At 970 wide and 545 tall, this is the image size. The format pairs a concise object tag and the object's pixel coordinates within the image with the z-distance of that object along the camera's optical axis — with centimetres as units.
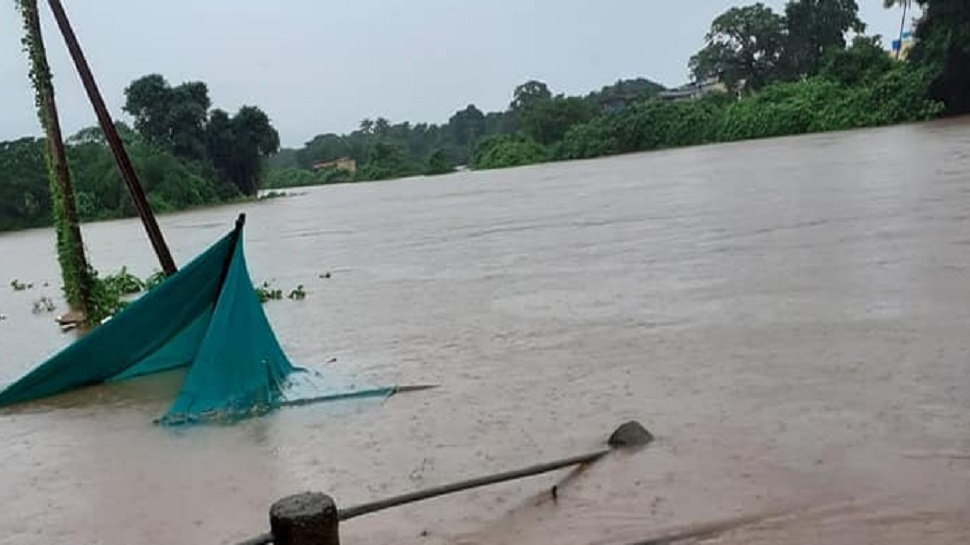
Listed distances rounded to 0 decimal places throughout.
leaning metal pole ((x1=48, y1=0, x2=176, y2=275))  864
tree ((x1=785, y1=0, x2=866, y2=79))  5491
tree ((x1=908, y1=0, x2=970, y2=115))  3684
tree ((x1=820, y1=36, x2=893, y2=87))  4806
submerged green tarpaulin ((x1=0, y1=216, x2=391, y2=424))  659
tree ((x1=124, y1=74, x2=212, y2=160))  4781
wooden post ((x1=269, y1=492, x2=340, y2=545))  267
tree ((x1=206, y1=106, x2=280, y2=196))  4981
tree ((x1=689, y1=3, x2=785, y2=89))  5728
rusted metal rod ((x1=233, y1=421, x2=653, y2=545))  268
